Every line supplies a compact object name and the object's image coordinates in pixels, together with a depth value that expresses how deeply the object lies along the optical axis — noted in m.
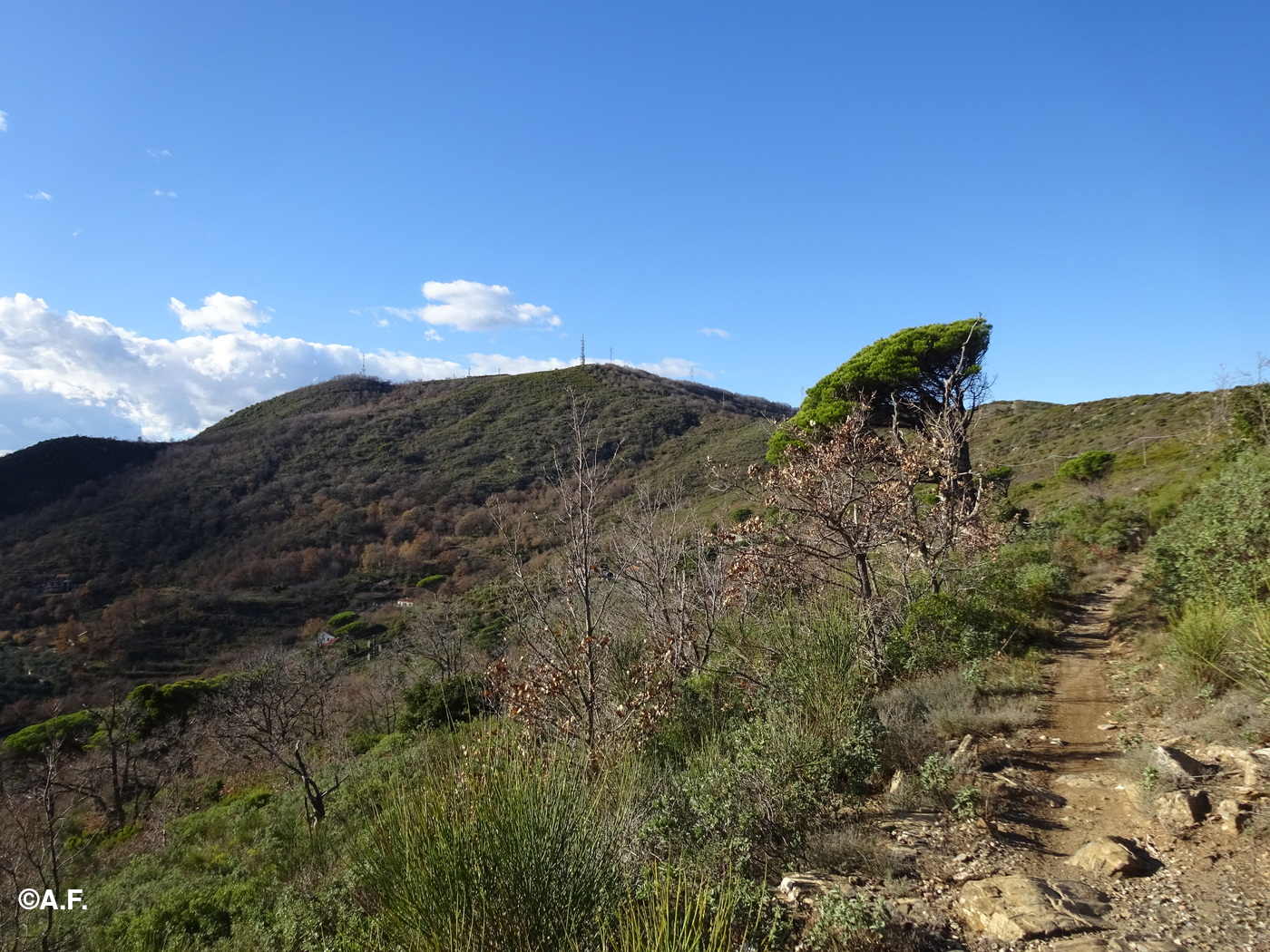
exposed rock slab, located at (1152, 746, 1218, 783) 3.75
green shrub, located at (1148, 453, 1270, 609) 5.58
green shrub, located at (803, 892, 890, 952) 2.80
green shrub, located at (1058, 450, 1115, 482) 19.39
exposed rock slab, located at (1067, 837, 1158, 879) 3.18
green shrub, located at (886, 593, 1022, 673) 7.06
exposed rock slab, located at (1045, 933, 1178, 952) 2.62
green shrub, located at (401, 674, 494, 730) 14.33
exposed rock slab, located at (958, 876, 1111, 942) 2.84
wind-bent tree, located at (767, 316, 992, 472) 14.88
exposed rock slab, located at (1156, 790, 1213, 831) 3.43
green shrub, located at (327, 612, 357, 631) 32.03
